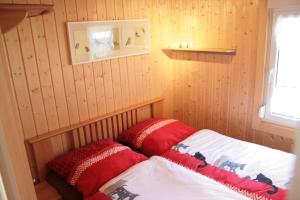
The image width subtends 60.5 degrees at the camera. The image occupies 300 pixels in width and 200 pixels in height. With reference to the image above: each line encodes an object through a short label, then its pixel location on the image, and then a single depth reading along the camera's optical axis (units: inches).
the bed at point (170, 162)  76.5
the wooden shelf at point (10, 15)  39.4
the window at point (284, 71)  92.7
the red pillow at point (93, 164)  82.6
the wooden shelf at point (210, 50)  109.6
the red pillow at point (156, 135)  103.4
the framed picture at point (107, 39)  96.3
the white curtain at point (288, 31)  90.7
